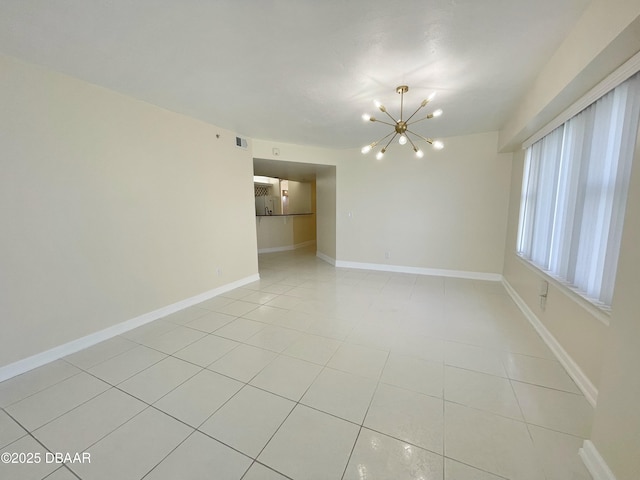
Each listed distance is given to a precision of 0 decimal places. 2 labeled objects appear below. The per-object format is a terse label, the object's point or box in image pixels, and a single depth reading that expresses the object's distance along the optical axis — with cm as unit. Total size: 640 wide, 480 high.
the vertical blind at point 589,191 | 149
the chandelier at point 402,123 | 232
